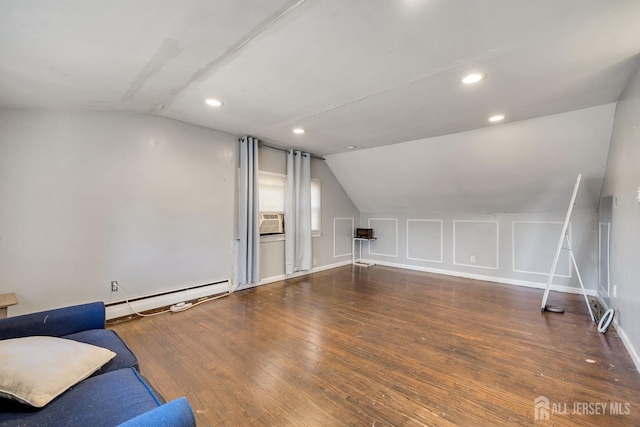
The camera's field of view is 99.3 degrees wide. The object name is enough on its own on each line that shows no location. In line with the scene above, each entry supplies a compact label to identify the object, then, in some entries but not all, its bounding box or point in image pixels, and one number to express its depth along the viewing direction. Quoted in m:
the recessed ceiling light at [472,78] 2.25
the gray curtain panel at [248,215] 4.23
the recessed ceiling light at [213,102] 2.84
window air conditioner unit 4.75
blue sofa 0.92
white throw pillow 1.08
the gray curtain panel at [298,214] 4.96
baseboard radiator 3.16
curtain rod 4.62
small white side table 6.44
